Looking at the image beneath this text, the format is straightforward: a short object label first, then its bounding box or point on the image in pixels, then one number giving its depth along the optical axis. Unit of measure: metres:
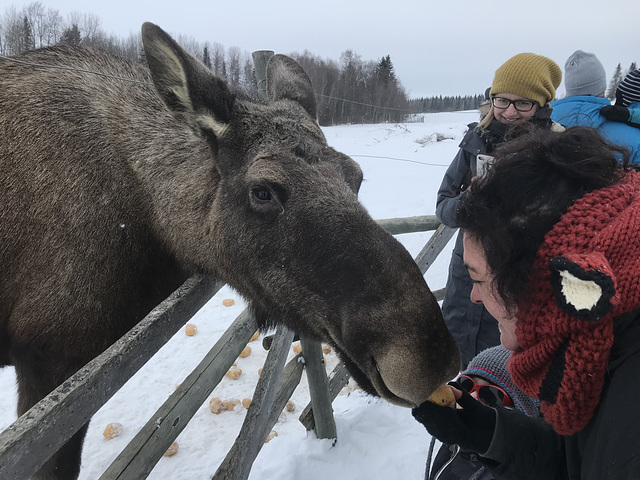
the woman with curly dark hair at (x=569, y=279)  1.10
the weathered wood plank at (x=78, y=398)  1.15
